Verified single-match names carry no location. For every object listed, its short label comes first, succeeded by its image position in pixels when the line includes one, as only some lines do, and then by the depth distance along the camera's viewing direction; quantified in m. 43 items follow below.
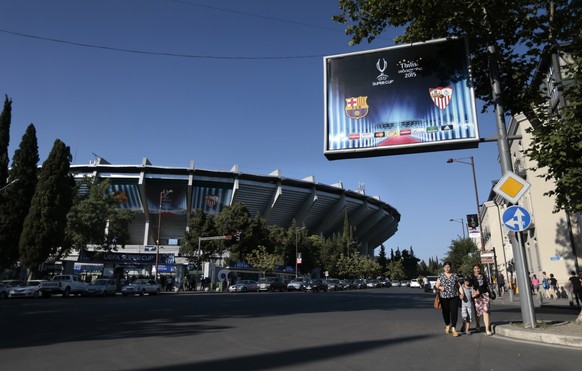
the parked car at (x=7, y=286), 30.30
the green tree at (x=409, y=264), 168.62
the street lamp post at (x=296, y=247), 65.95
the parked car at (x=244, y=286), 46.19
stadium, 78.75
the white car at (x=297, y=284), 49.25
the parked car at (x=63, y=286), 31.88
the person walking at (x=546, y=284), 27.76
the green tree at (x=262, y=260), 58.41
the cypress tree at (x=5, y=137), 37.19
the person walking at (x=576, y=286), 18.53
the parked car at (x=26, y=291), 30.36
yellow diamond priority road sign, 10.60
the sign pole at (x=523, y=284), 9.89
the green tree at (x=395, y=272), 130.35
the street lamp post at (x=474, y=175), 39.69
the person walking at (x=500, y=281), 34.27
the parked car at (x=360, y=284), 69.55
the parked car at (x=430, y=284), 46.26
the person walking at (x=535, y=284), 26.79
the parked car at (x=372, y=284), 77.94
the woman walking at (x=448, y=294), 10.31
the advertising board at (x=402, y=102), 12.33
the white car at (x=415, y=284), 70.85
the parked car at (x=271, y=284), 47.44
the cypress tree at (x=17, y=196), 37.09
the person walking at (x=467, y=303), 10.72
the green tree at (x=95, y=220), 43.72
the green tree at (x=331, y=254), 80.62
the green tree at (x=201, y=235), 56.47
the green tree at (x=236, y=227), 57.72
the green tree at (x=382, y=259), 142.16
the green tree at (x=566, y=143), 9.63
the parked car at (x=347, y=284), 64.06
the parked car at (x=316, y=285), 50.00
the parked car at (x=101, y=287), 35.22
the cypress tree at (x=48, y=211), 36.19
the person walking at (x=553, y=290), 26.52
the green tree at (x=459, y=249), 61.72
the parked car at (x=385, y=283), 85.31
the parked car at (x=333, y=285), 57.76
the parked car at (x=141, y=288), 36.53
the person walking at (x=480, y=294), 10.35
